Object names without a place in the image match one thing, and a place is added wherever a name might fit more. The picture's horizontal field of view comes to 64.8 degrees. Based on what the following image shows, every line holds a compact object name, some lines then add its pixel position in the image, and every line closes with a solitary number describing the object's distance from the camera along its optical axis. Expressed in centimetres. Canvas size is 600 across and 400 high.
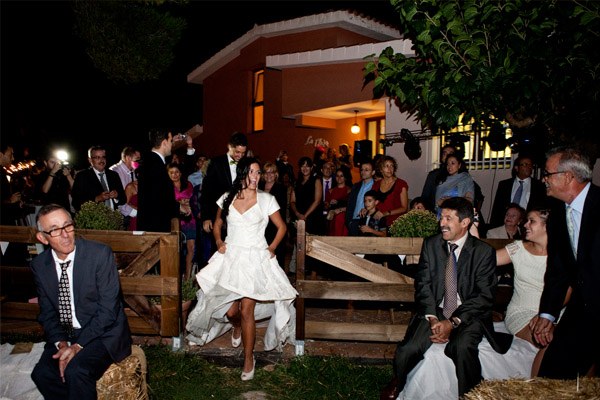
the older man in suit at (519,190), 741
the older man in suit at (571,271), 348
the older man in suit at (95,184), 726
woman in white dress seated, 432
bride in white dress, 503
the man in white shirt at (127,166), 838
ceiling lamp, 1507
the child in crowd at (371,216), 729
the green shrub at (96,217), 590
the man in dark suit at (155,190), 598
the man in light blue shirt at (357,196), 777
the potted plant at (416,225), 536
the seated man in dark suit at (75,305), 367
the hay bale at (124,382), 368
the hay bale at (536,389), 264
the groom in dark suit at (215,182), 615
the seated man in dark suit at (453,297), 409
